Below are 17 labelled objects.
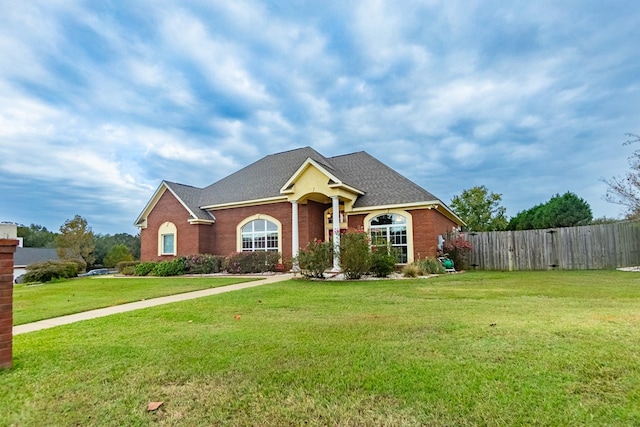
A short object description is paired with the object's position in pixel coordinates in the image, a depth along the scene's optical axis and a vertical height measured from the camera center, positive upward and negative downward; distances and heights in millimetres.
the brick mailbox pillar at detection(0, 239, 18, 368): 4047 -645
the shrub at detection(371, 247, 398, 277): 14438 -951
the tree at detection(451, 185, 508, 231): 38406 +2868
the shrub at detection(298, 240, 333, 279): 14312 -714
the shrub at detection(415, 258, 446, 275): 16641 -1369
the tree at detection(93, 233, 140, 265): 58931 +292
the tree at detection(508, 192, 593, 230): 31469 +2014
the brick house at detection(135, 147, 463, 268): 18891 +1866
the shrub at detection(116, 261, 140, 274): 22939 -1336
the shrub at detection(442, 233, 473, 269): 19502 -691
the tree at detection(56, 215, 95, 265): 39750 +1054
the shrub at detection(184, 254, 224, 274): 20438 -1218
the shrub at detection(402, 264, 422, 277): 14914 -1443
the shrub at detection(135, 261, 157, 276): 21422 -1441
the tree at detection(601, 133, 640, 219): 17188 +2356
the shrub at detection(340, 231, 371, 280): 13805 -592
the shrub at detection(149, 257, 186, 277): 20234 -1393
